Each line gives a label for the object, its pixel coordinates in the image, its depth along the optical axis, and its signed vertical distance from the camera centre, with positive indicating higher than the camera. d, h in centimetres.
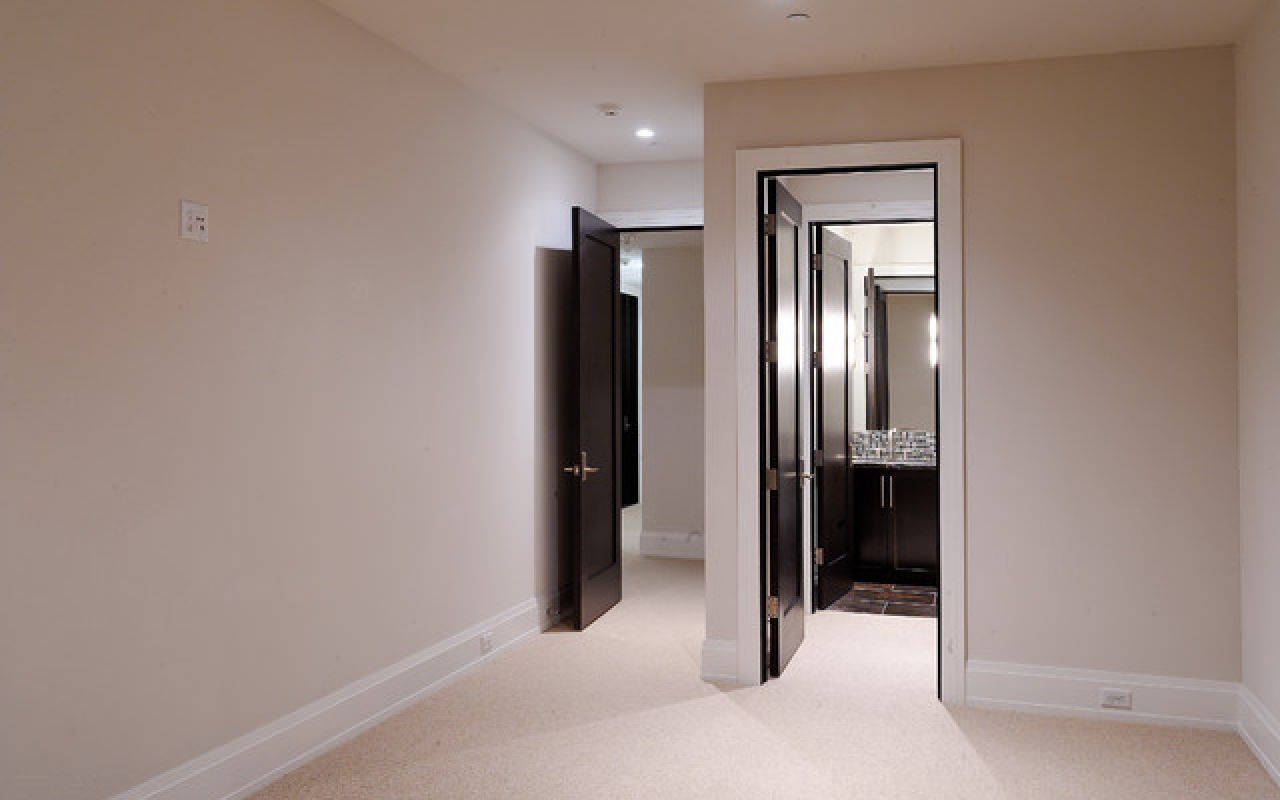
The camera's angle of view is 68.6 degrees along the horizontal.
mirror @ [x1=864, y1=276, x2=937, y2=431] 646 +33
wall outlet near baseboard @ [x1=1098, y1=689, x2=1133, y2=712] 374 -121
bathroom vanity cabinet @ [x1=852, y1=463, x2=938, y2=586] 603 -81
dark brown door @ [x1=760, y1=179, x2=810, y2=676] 418 -15
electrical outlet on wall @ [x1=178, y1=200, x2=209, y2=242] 277 +55
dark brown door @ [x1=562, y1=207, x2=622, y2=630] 511 -17
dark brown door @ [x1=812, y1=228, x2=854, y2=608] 552 -11
